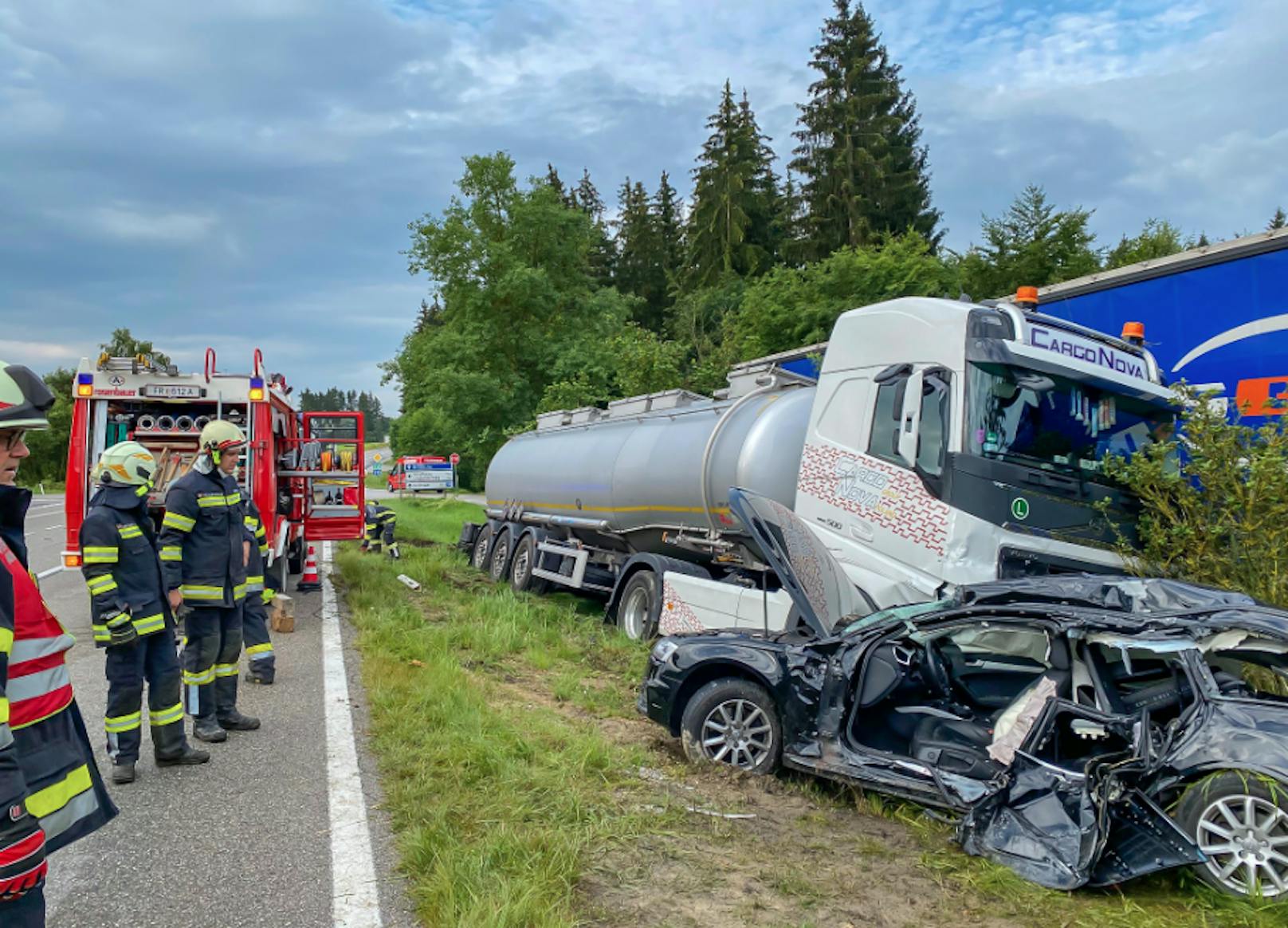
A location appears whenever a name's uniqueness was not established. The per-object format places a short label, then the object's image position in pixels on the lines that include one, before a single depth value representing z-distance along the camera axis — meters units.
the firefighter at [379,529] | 17.22
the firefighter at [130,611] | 5.00
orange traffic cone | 12.53
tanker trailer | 6.28
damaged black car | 3.60
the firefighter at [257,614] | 6.80
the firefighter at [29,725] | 2.27
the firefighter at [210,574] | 5.87
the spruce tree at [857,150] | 37.09
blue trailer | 6.45
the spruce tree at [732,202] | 45.53
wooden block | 9.47
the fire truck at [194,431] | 10.11
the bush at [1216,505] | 6.01
